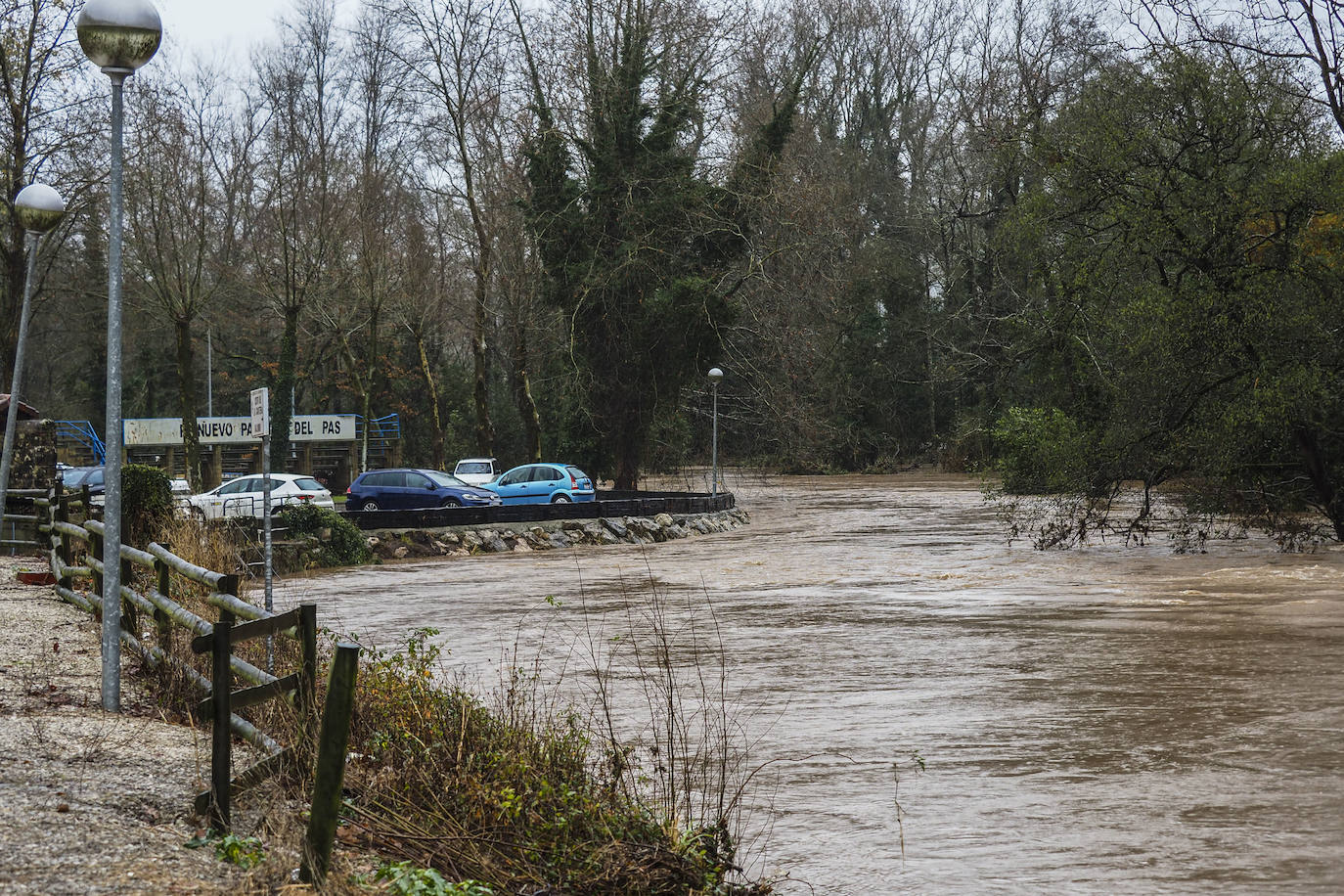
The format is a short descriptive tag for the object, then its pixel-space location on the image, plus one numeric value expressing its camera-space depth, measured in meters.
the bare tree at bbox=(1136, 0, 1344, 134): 23.14
